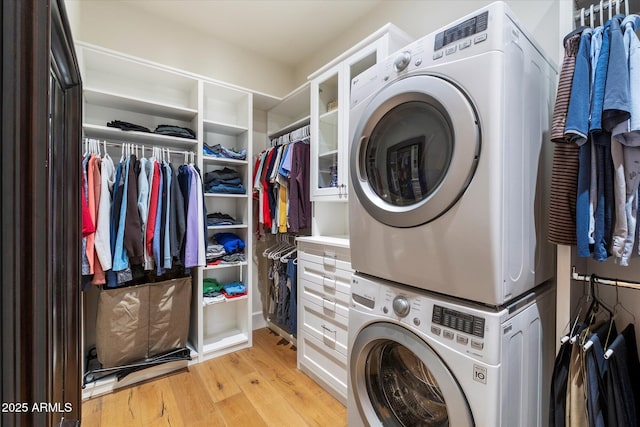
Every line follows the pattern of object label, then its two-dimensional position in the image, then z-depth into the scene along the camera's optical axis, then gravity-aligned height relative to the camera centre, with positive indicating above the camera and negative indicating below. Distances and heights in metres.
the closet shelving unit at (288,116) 2.35 +1.02
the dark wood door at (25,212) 0.47 +0.00
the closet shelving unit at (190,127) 1.88 +0.71
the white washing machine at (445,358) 0.76 -0.47
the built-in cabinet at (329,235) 1.62 -0.18
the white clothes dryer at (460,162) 0.76 +0.17
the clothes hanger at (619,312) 0.96 -0.36
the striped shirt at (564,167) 0.83 +0.14
